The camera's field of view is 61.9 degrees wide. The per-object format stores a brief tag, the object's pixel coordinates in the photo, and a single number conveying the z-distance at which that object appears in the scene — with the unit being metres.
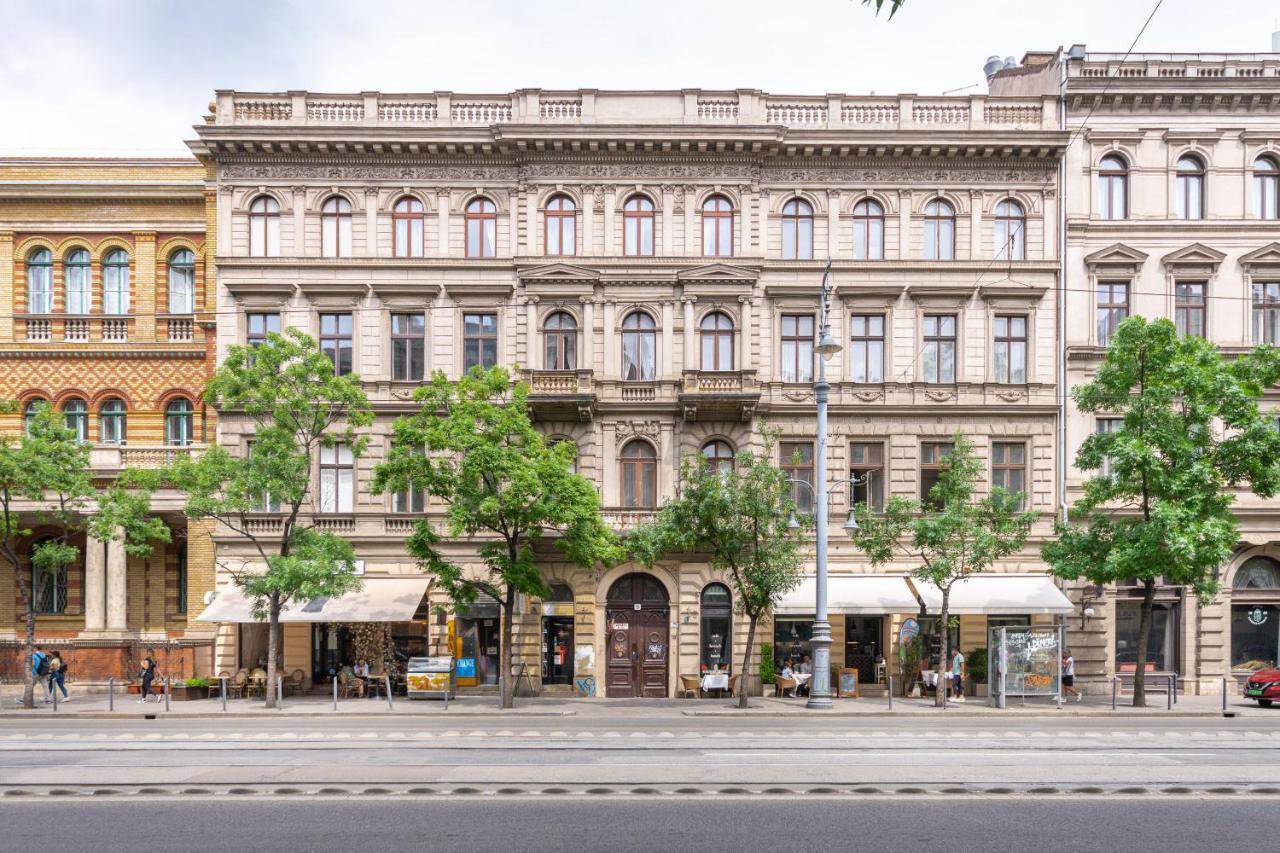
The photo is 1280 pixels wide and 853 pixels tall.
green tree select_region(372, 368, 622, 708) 26.84
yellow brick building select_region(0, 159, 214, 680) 35.59
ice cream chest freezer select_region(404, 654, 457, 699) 30.77
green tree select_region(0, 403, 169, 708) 28.48
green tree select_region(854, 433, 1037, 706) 28.03
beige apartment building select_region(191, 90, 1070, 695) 32.62
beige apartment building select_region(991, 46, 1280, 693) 33.16
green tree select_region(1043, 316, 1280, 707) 26.70
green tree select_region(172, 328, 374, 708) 27.78
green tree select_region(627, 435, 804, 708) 27.61
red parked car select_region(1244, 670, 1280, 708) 28.89
